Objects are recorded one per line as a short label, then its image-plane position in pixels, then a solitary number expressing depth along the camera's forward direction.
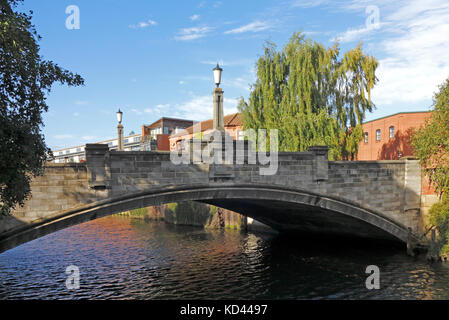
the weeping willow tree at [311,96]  24.23
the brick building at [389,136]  28.72
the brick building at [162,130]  52.44
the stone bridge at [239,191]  11.83
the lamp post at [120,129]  18.42
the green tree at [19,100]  7.29
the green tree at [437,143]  17.53
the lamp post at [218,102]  12.17
